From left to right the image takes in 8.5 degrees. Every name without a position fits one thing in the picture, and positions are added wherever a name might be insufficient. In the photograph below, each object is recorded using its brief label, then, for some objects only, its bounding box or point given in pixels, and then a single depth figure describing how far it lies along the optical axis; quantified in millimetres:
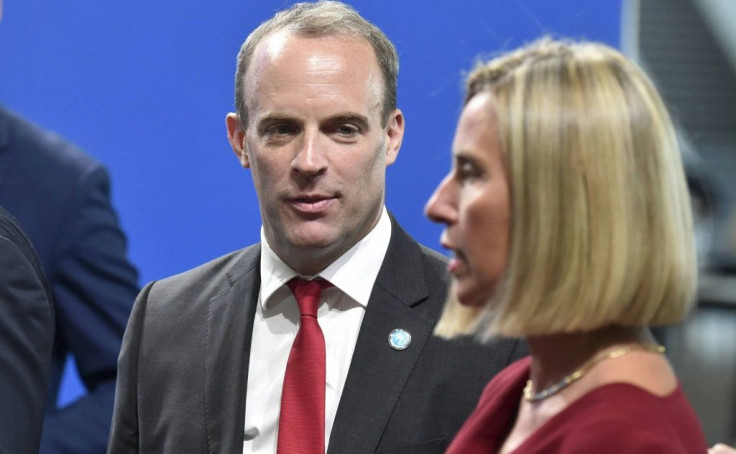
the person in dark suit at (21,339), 4379
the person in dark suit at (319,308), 4489
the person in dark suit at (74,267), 4840
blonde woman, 4108
